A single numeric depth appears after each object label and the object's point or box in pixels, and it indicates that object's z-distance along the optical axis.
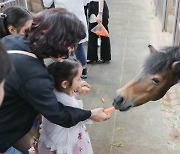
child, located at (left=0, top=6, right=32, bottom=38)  2.52
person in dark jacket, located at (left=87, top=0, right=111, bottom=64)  5.13
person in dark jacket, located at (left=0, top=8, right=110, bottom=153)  1.53
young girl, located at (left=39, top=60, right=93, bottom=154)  1.92
